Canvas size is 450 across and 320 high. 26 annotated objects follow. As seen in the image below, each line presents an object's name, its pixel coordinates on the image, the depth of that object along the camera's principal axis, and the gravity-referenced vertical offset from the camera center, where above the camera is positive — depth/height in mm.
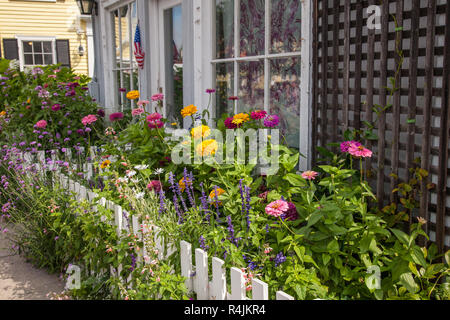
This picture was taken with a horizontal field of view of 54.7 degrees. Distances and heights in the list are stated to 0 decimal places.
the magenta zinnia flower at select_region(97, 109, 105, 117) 5152 -209
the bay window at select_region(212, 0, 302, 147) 3178 +276
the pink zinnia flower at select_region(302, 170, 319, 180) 2135 -406
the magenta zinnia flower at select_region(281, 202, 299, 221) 2107 -577
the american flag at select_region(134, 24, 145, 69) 5211 +530
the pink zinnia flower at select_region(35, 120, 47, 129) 4161 -263
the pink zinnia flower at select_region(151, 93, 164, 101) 3348 -21
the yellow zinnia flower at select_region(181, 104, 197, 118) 2980 -117
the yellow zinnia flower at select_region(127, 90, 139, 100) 3562 +5
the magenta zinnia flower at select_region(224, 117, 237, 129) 2711 -192
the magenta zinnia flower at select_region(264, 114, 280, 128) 2522 -168
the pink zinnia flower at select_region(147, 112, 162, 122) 3154 -163
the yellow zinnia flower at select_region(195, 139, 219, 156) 2326 -288
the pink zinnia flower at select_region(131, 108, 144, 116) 3415 -133
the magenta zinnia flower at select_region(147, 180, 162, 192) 2670 -552
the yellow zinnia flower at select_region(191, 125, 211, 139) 2580 -227
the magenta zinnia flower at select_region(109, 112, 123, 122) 3697 -178
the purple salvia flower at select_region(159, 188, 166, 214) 2284 -577
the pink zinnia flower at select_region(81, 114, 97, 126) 3556 -193
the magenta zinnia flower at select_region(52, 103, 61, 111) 4595 -115
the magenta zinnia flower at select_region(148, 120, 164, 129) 3197 -217
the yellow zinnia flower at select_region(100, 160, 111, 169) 2926 -460
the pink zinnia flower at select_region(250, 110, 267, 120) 2613 -134
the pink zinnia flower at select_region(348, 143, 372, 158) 2014 -278
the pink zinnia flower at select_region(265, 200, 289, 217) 1807 -481
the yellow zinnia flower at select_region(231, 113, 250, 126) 2621 -155
